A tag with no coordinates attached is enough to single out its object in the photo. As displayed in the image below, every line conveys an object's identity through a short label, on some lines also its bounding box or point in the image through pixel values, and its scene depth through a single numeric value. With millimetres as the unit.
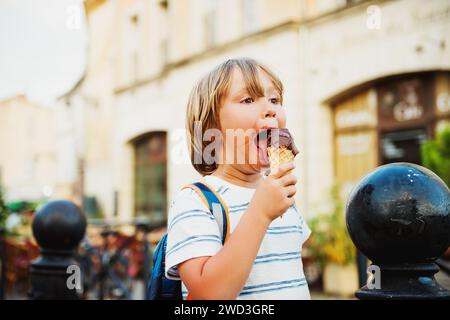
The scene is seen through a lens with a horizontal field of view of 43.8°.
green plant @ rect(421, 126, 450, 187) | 6652
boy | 1398
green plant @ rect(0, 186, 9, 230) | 8172
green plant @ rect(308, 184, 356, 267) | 8141
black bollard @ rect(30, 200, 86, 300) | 3301
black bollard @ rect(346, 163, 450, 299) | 1663
